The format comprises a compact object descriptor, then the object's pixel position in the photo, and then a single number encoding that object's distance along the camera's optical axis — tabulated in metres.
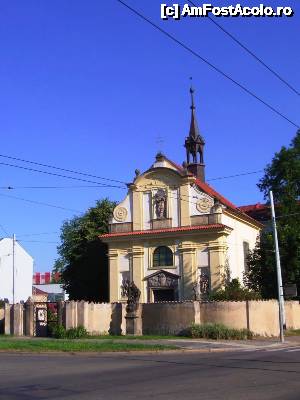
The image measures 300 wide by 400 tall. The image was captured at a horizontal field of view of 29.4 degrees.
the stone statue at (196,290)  44.19
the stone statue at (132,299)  35.66
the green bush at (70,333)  33.53
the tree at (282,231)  43.09
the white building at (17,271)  77.62
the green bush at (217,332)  31.62
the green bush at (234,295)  36.84
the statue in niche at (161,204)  47.94
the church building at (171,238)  45.38
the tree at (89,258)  54.31
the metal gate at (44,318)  35.52
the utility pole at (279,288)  30.36
